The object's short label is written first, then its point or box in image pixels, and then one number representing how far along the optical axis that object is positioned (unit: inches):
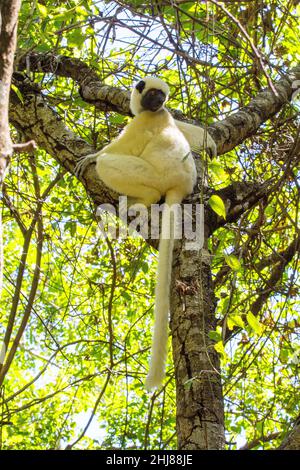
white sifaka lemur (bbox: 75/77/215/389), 145.2
